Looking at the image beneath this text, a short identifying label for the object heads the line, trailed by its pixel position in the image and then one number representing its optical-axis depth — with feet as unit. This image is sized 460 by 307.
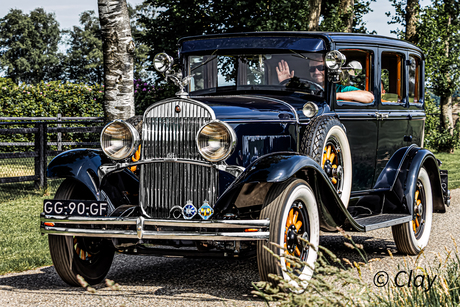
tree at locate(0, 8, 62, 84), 207.00
